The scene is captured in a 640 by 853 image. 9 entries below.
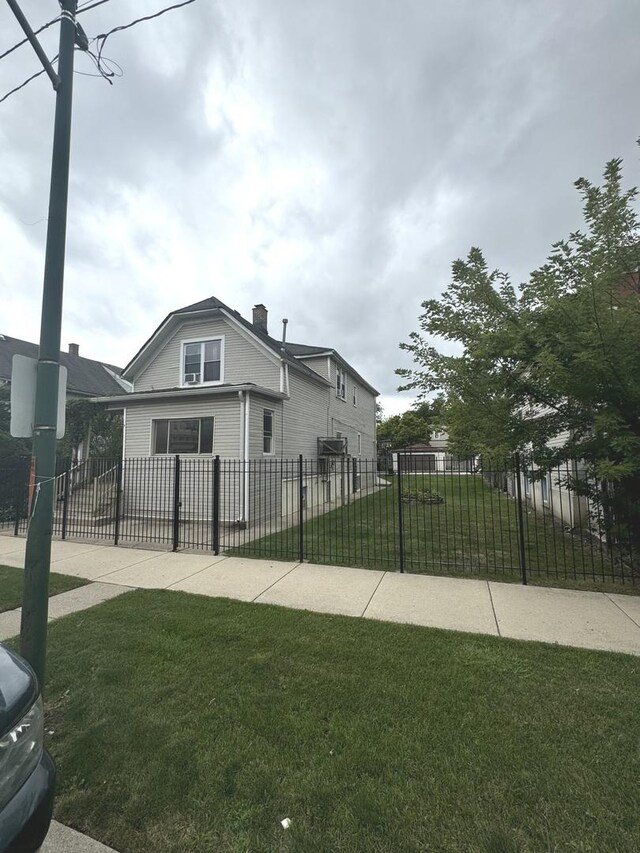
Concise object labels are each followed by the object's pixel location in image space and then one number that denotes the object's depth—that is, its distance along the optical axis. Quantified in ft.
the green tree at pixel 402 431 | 145.07
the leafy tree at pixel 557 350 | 16.34
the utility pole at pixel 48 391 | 8.95
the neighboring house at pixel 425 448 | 126.52
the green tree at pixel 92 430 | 56.54
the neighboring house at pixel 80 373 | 67.10
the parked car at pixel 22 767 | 4.39
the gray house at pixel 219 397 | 38.81
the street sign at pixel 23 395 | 8.93
